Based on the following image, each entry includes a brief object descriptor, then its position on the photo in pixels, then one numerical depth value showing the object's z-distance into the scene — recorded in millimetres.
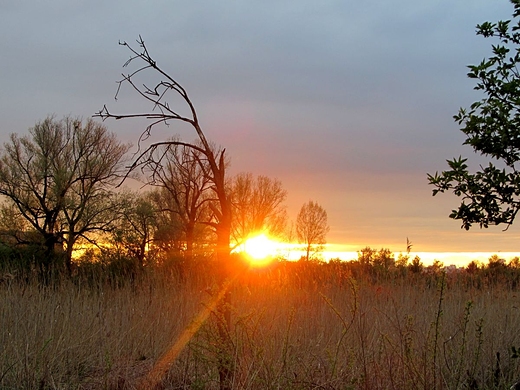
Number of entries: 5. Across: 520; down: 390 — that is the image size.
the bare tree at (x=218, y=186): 3594
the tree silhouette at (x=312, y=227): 42938
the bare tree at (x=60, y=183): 27922
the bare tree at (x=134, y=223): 28188
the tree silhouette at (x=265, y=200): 35469
